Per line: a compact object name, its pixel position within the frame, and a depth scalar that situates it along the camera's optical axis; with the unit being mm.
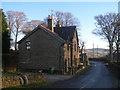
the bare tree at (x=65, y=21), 33917
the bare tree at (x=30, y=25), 32764
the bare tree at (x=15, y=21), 30560
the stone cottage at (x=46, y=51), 21378
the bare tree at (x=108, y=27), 31384
